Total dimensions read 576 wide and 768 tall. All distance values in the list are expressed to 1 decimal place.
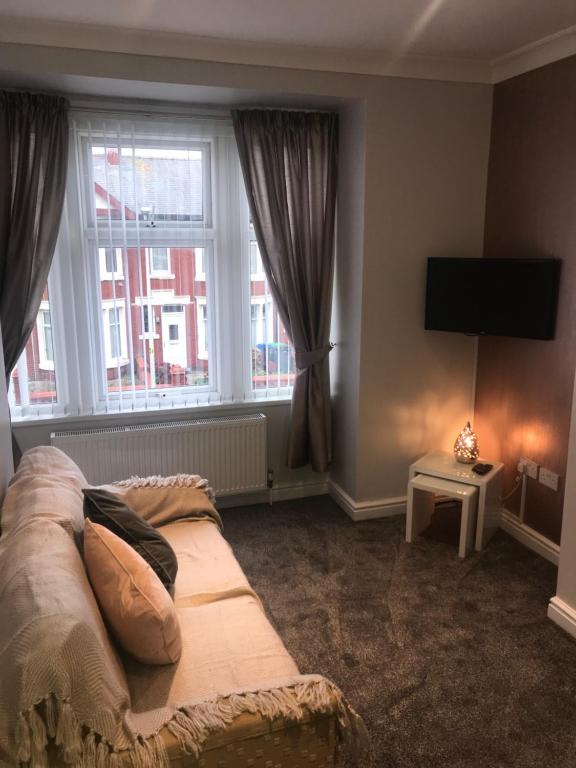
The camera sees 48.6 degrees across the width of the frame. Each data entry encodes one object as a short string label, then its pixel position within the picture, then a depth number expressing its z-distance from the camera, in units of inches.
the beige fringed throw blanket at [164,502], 110.0
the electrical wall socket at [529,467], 136.1
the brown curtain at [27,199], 126.0
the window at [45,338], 137.9
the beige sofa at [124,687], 53.4
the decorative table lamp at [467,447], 142.9
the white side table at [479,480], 134.0
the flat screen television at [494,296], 125.3
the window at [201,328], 150.3
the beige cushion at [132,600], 68.1
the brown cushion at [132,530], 82.7
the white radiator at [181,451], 140.4
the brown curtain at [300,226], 142.3
